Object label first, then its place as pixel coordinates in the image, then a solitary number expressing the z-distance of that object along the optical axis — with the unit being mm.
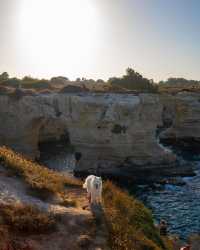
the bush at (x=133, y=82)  37513
